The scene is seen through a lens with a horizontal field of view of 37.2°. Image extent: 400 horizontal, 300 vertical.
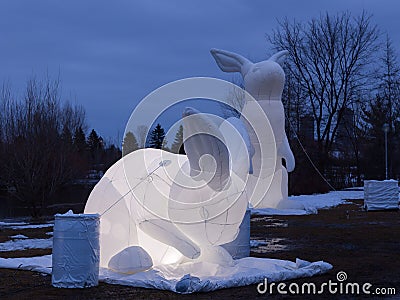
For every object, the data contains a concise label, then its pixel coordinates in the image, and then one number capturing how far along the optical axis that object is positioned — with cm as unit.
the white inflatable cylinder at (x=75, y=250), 788
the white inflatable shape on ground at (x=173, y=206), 864
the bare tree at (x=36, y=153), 2200
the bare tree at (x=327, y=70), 4253
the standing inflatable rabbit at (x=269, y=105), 2014
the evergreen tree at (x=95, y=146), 4691
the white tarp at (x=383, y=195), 2131
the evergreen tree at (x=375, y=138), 4575
